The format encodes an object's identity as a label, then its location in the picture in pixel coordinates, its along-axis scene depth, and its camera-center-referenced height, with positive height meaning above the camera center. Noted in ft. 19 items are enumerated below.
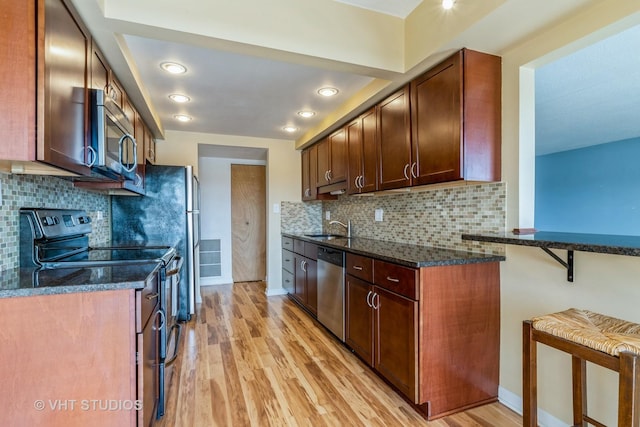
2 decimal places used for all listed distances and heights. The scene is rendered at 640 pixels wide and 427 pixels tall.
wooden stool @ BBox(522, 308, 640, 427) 3.24 -1.58
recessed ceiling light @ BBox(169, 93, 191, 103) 9.02 +3.42
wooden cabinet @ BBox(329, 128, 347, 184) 10.49 +2.01
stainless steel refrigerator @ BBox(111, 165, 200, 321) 10.04 -0.11
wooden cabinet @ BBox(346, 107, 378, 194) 8.71 +1.78
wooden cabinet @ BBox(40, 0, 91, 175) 3.76 +1.68
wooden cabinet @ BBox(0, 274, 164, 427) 3.71 -1.81
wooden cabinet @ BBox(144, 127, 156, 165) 10.41 +2.40
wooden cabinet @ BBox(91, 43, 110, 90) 5.36 +2.62
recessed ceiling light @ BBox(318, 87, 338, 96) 8.66 +3.47
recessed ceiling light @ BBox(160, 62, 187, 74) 7.14 +3.42
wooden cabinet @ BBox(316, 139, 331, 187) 11.86 +1.97
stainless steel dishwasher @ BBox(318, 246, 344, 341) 8.64 -2.25
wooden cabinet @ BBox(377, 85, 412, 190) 7.26 +1.78
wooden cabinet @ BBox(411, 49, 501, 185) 5.85 +1.86
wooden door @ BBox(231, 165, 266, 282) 16.83 -0.46
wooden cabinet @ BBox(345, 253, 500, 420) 5.69 -2.33
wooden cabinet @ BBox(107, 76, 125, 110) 6.29 +2.66
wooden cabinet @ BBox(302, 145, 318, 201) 13.17 +1.80
